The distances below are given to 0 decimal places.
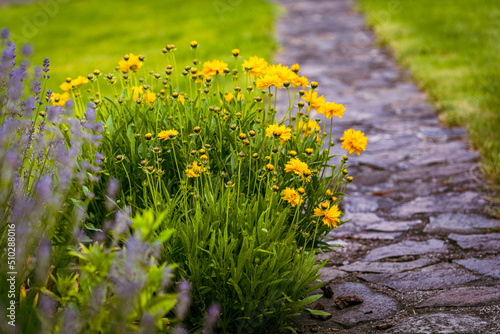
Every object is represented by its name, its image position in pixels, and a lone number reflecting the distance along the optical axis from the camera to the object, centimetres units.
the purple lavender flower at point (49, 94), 418
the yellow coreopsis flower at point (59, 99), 495
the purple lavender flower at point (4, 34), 369
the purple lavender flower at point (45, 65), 404
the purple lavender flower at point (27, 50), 343
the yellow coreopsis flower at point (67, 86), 502
